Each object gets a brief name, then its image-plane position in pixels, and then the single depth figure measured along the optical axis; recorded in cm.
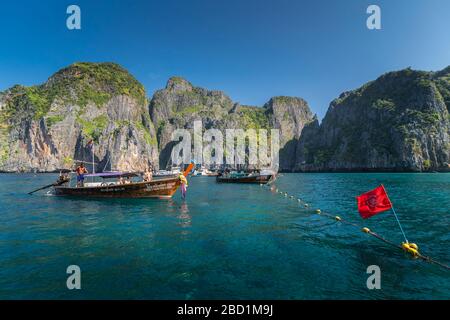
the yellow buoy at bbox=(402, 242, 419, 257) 1175
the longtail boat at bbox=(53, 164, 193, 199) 3375
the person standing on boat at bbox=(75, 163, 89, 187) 3534
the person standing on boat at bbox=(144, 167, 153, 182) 3550
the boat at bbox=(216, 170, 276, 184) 6550
